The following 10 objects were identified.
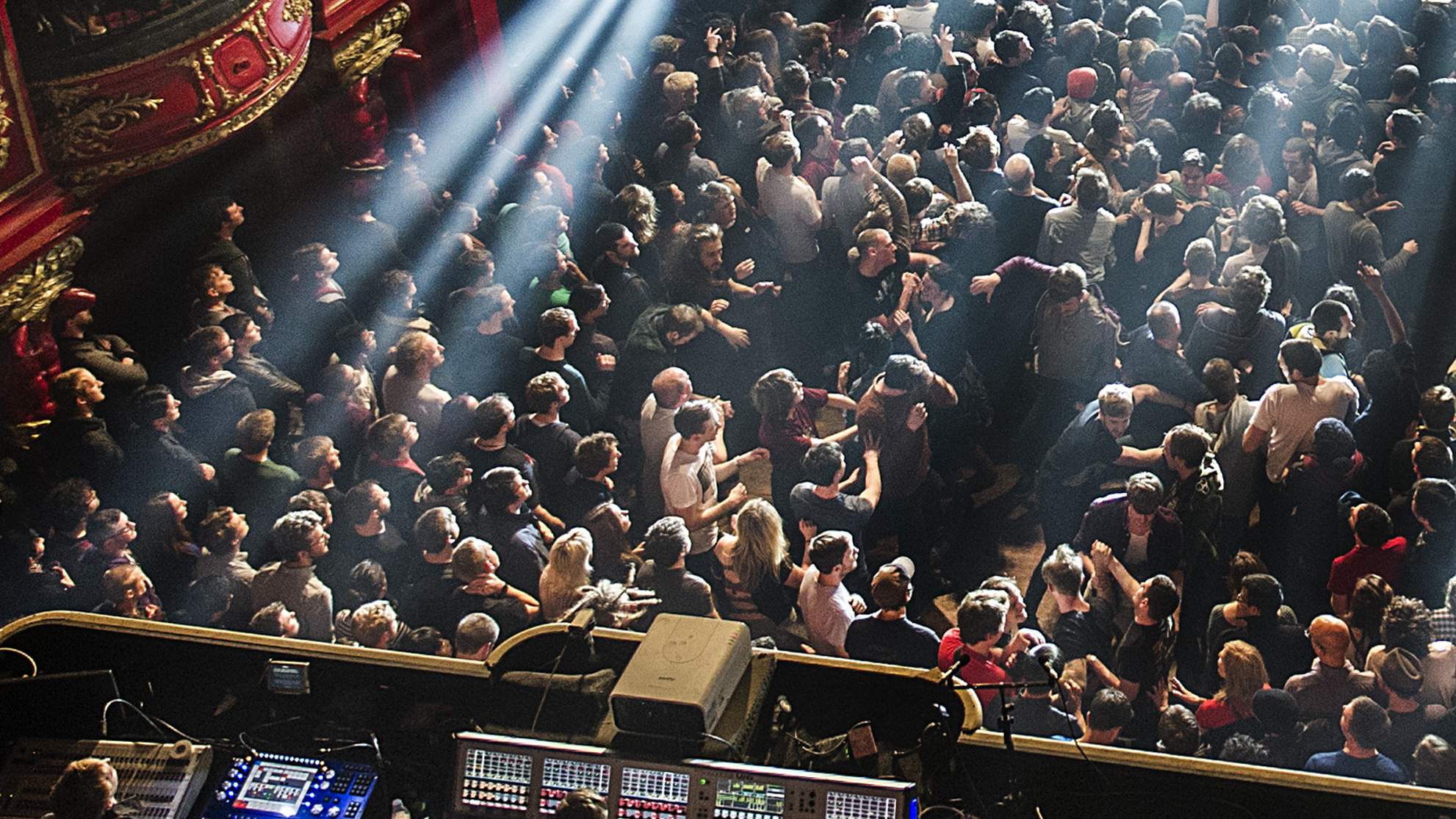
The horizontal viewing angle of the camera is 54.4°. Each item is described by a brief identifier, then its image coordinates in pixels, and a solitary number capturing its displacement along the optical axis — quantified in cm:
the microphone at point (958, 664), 507
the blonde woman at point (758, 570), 688
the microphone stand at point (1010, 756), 500
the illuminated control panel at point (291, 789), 541
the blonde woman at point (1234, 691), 589
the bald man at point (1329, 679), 584
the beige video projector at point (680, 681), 497
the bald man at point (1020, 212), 919
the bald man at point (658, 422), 761
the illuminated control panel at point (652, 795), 504
